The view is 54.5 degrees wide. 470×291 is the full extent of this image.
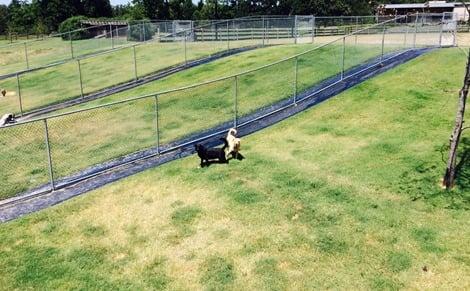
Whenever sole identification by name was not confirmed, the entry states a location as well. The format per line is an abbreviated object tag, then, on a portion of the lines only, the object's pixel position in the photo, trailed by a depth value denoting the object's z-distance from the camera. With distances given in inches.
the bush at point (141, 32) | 1359.5
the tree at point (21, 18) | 3198.8
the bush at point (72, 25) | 2295.8
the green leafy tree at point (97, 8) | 3376.0
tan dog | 417.4
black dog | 404.2
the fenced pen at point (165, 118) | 448.5
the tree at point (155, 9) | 2513.5
